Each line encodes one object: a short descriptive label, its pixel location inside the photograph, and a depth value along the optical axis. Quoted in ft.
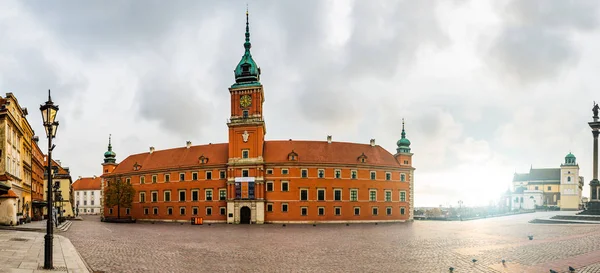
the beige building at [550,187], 421.18
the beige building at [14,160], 127.65
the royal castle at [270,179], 218.59
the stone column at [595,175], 173.68
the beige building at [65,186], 292.61
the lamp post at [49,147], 51.55
